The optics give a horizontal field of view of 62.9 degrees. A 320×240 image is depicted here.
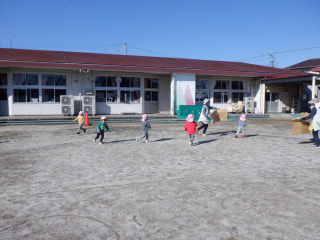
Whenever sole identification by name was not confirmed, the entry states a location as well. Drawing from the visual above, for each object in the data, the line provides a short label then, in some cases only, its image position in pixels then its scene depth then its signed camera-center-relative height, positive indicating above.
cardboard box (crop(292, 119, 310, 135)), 8.77 -0.62
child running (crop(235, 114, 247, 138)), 10.84 -0.57
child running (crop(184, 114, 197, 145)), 8.79 -0.64
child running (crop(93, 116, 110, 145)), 8.98 -0.67
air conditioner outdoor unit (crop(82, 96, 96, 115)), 19.62 +0.26
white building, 19.80 +2.05
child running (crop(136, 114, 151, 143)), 9.34 -0.69
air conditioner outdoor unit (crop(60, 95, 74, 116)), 19.02 +0.17
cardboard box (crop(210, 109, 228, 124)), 10.84 -0.29
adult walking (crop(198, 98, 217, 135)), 11.01 -0.25
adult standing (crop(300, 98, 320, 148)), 8.20 -0.39
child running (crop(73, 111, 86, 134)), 11.40 -0.51
